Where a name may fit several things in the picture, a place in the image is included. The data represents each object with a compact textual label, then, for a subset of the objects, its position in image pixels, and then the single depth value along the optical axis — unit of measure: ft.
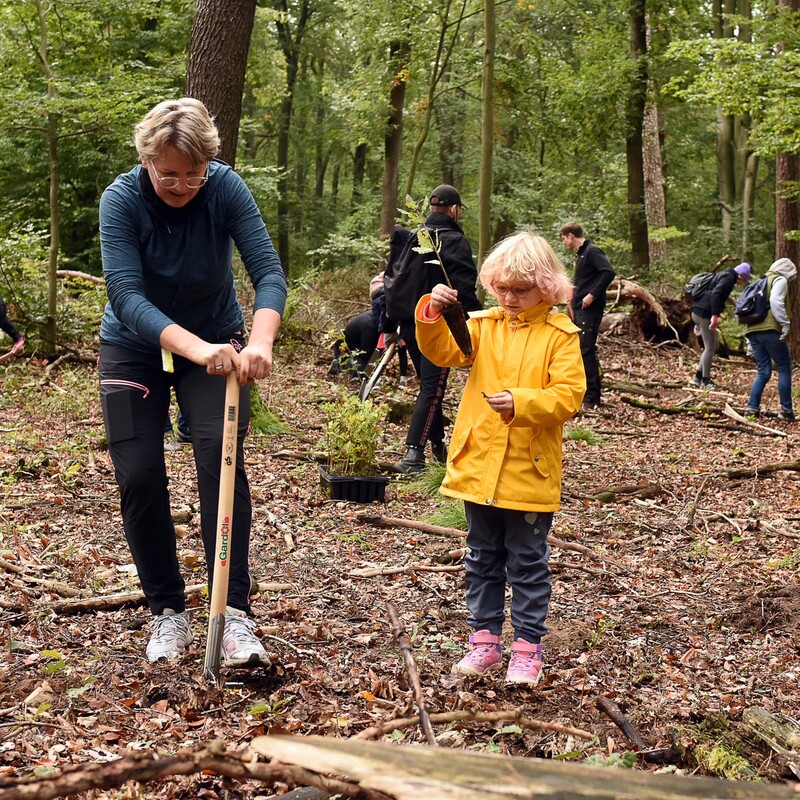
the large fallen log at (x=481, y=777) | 5.39
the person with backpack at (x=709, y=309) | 44.98
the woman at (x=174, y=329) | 10.82
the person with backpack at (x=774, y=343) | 37.96
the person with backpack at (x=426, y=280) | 23.89
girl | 12.01
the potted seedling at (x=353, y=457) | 22.39
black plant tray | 22.30
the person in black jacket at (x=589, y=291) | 37.06
